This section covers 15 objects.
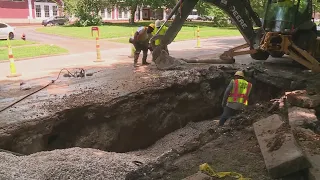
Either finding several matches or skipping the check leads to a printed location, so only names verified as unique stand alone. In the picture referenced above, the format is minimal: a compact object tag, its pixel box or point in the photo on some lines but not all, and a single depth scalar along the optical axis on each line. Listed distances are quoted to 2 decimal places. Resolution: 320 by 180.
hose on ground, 7.69
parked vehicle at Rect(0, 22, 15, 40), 25.94
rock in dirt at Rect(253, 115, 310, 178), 4.25
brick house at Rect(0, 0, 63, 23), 44.12
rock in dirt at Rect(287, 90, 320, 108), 7.34
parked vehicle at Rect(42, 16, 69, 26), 44.69
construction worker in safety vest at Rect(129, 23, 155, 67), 12.41
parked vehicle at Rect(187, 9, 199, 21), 66.94
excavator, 10.34
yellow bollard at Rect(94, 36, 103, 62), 15.16
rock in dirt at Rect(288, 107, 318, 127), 6.27
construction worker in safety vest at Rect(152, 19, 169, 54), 11.37
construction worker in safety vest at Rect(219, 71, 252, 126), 7.99
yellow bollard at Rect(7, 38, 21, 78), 12.06
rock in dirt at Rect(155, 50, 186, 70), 11.48
